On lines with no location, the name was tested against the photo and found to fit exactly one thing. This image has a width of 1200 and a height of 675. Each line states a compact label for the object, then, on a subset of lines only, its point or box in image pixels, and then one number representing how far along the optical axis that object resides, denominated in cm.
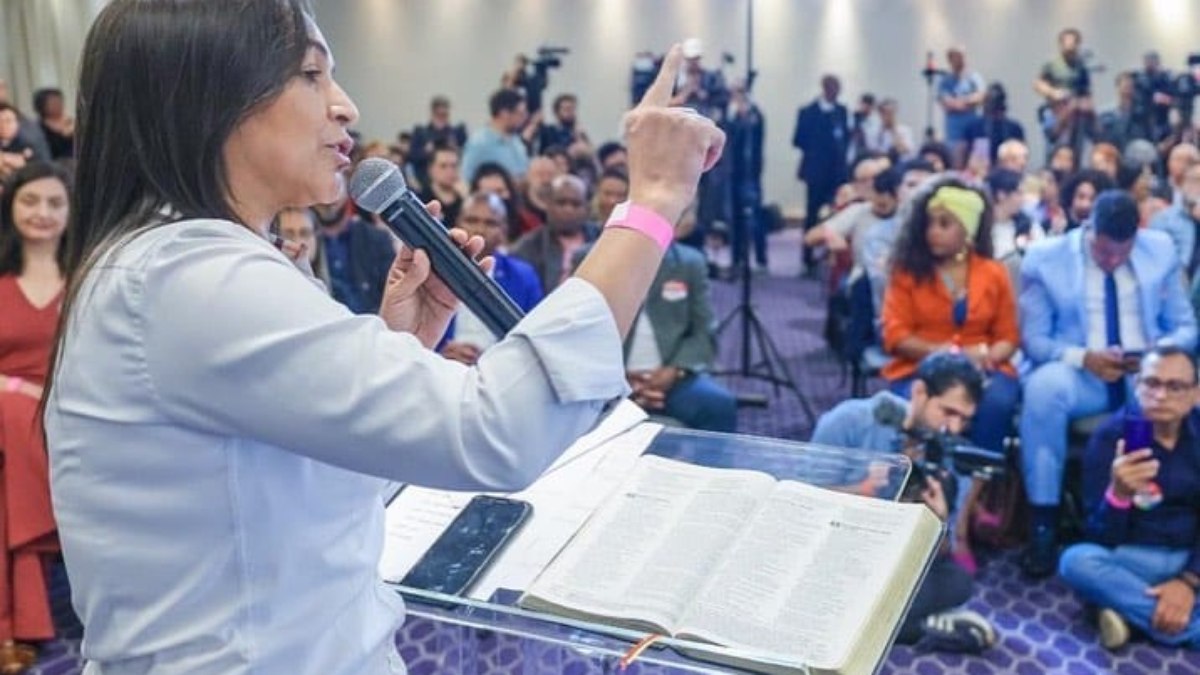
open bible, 95
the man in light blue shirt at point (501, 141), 684
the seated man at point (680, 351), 364
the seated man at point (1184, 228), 441
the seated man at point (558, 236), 416
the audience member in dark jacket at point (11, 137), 568
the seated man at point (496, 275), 353
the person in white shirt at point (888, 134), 910
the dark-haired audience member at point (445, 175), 573
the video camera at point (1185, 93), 693
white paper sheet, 109
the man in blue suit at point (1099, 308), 338
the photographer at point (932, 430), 278
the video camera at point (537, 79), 877
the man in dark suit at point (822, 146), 866
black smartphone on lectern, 106
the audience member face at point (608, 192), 462
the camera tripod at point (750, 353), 479
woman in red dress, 281
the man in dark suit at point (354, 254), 411
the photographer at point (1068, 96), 813
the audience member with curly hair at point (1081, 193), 471
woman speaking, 71
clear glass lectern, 95
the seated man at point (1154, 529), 278
